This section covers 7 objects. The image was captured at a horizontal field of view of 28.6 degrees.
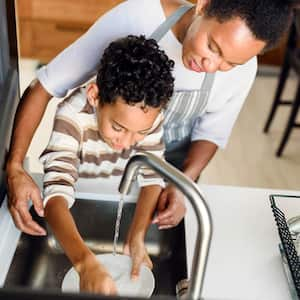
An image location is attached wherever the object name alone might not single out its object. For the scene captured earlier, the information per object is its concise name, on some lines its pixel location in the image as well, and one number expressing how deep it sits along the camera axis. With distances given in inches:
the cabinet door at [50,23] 103.9
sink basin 39.3
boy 39.0
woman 38.3
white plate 37.0
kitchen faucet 22.8
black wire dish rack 37.7
